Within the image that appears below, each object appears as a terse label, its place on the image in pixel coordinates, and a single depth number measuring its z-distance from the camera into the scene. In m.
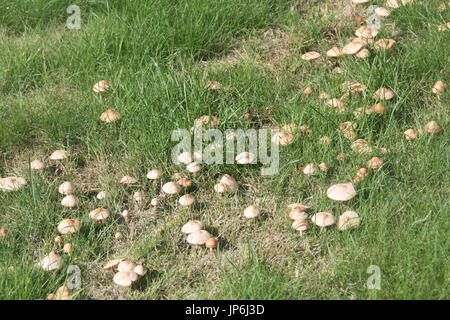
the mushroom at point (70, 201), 3.66
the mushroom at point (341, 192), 3.40
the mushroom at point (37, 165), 3.93
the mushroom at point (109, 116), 4.08
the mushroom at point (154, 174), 3.76
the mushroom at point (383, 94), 4.06
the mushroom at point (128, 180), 3.79
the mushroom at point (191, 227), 3.46
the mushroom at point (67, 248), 3.36
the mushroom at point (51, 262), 3.21
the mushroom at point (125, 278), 3.11
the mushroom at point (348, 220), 3.29
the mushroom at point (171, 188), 3.68
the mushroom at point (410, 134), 3.85
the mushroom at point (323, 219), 3.32
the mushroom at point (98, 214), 3.58
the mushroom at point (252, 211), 3.52
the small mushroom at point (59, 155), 3.95
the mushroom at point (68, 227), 3.46
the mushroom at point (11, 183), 3.72
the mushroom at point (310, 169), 3.67
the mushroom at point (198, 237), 3.38
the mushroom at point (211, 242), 3.37
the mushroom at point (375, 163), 3.62
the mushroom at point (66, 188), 3.76
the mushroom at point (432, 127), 3.84
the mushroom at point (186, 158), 3.84
